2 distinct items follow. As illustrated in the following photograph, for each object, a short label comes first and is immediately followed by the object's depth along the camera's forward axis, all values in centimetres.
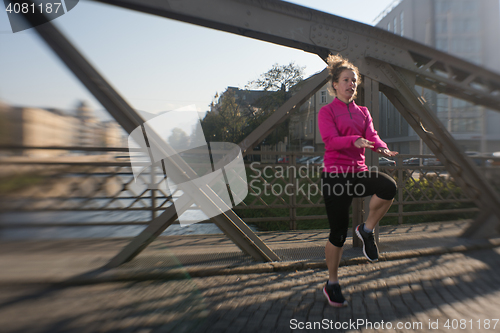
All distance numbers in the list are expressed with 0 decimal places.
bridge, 268
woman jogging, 254
